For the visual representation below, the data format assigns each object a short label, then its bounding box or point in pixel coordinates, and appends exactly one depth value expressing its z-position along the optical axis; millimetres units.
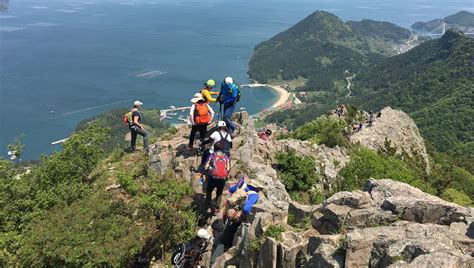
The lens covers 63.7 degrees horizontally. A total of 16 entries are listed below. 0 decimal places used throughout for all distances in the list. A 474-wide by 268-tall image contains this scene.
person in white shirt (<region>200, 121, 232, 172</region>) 10977
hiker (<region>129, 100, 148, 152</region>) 15078
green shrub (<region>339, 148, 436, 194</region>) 18000
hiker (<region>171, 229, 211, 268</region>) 8116
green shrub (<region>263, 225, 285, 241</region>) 8516
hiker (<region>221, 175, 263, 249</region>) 9484
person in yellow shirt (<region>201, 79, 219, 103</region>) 12711
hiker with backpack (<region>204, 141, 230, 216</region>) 10117
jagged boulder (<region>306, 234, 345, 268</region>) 7109
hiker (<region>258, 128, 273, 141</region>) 20088
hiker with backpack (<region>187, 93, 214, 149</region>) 12664
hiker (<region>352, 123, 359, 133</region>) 29109
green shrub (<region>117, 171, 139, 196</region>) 11883
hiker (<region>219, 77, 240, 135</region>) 13360
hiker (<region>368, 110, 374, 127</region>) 30784
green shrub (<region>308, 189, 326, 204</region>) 15297
